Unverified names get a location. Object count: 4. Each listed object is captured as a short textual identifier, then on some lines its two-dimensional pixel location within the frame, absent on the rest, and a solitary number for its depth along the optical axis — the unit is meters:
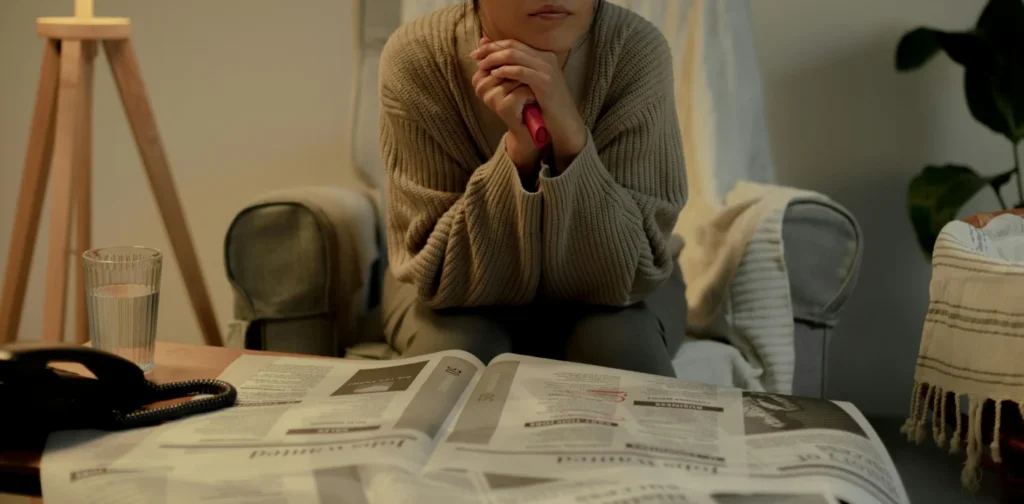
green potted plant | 1.66
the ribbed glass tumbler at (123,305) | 0.87
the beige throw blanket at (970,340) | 1.03
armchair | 1.30
